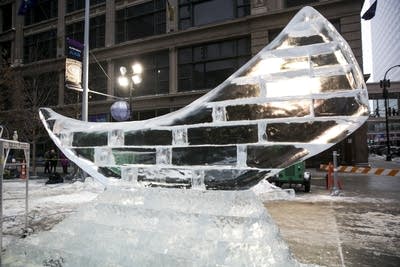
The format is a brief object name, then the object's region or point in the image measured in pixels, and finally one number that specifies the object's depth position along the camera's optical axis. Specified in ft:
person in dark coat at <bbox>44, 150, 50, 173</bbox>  60.23
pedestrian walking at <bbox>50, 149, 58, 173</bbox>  58.65
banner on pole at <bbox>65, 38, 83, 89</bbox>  37.45
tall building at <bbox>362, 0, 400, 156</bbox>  220.39
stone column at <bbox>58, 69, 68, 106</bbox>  78.79
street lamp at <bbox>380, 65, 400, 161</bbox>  86.05
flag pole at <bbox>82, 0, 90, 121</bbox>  39.17
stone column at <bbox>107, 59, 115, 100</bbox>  71.61
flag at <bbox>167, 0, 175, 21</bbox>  62.88
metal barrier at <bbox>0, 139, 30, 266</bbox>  12.04
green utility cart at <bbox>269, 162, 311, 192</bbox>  33.76
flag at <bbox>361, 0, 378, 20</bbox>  50.75
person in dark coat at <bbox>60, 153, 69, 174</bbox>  56.94
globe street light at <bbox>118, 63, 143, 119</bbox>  41.88
